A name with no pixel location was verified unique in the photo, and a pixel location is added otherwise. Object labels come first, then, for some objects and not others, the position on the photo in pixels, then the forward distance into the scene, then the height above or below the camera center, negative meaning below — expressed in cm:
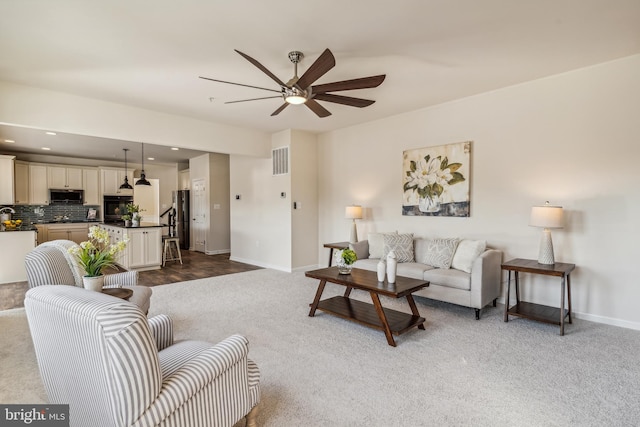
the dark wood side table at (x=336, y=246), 545 -65
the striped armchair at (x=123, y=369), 122 -74
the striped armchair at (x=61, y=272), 271 -55
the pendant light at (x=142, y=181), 757 +63
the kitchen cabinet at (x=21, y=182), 795 +64
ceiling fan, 257 +111
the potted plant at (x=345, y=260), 368 -60
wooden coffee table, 309 -111
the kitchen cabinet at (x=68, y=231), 823 -59
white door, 888 -19
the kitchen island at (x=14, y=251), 528 -71
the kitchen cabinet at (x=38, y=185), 820 +60
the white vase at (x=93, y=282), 258 -59
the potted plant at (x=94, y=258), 261 -41
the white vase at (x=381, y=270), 341 -66
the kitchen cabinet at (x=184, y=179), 1030 +93
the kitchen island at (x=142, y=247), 638 -79
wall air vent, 631 +94
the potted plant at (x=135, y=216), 666 -16
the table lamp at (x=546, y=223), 344 -17
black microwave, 841 +30
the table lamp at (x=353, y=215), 559 -13
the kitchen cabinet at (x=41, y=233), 804 -61
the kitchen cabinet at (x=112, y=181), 916 +78
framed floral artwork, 454 +40
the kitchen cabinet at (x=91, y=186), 892 +61
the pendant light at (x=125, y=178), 772 +83
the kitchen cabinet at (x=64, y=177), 845 +83
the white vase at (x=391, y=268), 336 -63
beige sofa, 370 -78
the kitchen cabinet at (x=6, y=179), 710 +65
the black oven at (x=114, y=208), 919 +1
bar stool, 717 -112
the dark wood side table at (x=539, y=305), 329 -100
